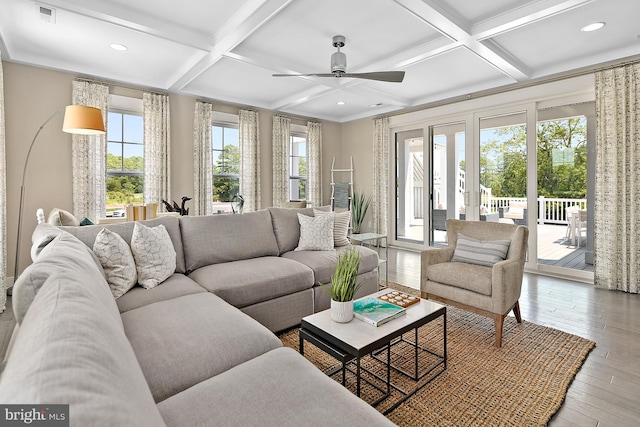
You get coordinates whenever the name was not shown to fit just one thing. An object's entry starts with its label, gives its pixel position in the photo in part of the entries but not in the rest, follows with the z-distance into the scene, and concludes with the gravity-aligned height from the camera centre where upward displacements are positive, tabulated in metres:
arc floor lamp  3.07 +0.90
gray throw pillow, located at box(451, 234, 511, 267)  2.83 -0.37
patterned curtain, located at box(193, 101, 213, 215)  5.23 +0.85
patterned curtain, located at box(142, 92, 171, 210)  4.74 +0.97
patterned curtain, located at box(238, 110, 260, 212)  5.78 +0.96
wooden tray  2.11 -0.61
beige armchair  2.46 -0.56
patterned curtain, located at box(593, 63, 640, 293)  3.65 +0.36
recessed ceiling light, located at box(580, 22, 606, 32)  3.09 +1.81
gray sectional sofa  0.56 -0.55
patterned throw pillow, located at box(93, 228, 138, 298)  2.07 -0.33
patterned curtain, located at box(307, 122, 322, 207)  6.84 +1.10
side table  3.76 -0.32
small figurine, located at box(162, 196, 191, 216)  4.04 +0.02
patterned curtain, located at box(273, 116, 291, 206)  6.18 +1.05
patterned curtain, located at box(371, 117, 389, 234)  6.46 +0.80
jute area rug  1.70 -1.06
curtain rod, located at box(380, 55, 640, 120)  3.71 +1.78
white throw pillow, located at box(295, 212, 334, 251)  3.42 -0.24
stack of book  1.83 -0.61
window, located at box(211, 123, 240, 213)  5.65 +0.85
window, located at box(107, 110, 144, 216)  4.65 +0.77
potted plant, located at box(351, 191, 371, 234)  6.86 +0.02
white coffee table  1.60 -0.66
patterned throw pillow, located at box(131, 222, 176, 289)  2.26 -0.32
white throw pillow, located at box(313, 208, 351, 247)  3.67 -0.20
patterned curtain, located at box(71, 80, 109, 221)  4.21 +0.67
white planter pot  1.83 -0.58
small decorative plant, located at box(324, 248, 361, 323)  1.83 -0.45
